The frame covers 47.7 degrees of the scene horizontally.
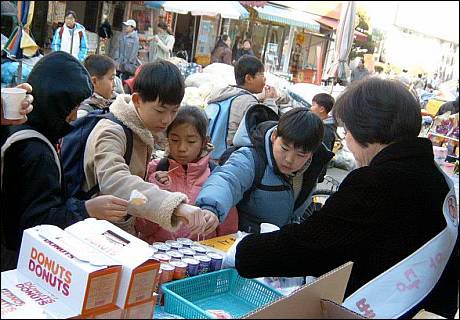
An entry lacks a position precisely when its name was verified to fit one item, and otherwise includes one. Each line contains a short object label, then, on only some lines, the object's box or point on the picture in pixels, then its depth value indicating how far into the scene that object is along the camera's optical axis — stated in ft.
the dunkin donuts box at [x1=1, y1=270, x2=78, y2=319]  3.88
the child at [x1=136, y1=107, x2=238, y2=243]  8.85
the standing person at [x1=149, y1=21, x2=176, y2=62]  32.99
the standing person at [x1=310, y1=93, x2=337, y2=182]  19.52
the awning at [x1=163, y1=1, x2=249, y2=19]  31.91
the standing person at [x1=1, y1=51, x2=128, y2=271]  5.80
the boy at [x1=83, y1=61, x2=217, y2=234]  6.68
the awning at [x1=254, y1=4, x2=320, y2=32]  42.04
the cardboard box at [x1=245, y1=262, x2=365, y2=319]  4.30
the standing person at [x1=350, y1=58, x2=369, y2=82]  23.88
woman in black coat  5.46
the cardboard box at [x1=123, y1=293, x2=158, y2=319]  4.23
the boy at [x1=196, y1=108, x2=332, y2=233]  8.52
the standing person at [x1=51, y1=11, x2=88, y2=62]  27.32
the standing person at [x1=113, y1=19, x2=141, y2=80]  30.63
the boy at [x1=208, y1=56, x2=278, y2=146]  15.40
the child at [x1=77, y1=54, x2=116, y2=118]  13.82
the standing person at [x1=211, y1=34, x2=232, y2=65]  38.01
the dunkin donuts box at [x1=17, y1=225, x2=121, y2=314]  4.04
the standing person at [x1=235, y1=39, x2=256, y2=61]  40.70
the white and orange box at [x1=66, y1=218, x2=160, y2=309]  4.21
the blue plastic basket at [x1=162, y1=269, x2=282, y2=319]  5.70
